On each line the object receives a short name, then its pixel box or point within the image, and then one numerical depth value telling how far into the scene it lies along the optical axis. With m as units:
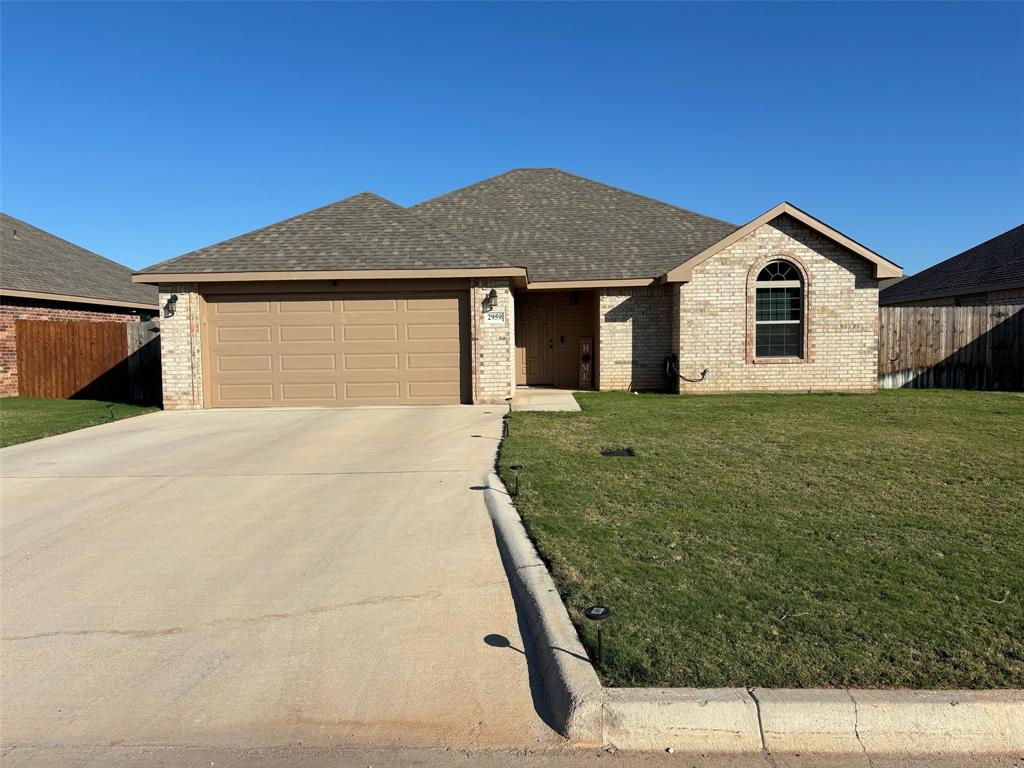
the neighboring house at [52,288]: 17.48
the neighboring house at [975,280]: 20.92
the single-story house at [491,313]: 14.01
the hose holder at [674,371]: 15.73
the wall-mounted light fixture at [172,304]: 13.91
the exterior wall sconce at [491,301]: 13.88
